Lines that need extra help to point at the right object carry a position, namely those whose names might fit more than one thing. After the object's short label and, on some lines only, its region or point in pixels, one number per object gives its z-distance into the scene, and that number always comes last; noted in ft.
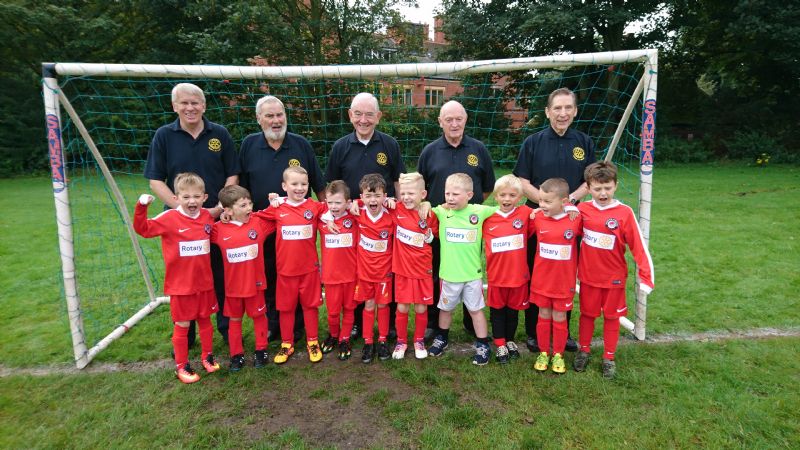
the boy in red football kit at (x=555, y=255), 10.15
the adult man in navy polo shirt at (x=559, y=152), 10.88
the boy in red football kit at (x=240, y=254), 10.52
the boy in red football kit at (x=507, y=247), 10.53
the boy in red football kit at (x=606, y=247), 9.99
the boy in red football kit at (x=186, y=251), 10.06
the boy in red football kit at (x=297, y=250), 10.87
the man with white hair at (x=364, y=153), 11.33
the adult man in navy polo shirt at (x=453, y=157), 11.14
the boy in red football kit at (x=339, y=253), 10.85
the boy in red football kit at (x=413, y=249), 10.77
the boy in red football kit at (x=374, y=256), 11.06
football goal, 11.28
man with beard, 11.27
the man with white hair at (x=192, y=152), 10.68
